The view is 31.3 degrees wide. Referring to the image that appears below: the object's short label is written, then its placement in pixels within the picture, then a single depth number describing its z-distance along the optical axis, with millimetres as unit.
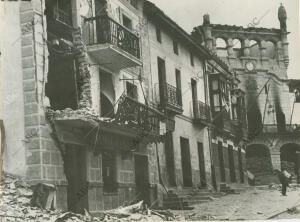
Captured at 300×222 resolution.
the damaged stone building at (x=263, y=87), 14023
